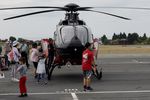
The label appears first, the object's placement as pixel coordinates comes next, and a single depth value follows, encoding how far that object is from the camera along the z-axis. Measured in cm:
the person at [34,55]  1303
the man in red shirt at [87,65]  1042
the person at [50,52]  1322
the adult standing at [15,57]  1249
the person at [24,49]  1602
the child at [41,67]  1172
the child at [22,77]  964
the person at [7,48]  1588
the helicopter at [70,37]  1208
